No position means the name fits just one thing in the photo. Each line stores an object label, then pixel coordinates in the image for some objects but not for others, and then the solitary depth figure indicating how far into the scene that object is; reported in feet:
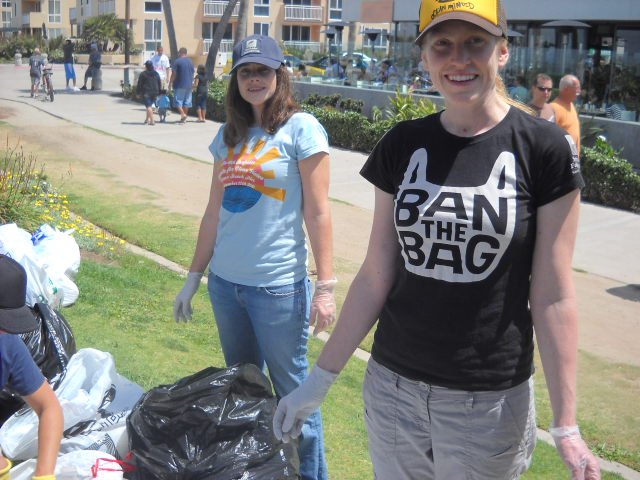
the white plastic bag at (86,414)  11.05
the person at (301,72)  76.36
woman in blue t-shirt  10.74
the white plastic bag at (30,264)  17.02
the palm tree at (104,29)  179.01
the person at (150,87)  62.23
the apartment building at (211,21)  192.65
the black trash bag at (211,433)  10.09
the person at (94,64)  90.99
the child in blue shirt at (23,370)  8.68
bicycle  77.29
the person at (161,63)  81.41
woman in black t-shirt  6.86
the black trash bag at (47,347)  11.72
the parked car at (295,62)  105.29
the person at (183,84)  64.24
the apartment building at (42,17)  228.43
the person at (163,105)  64.34
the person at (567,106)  28.14
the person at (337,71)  80.22
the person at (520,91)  55.88
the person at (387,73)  74.01
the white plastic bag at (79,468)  10.35
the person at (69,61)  89.76
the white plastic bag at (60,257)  18.89
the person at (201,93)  64.49
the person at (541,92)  28.50
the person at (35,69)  79.71
